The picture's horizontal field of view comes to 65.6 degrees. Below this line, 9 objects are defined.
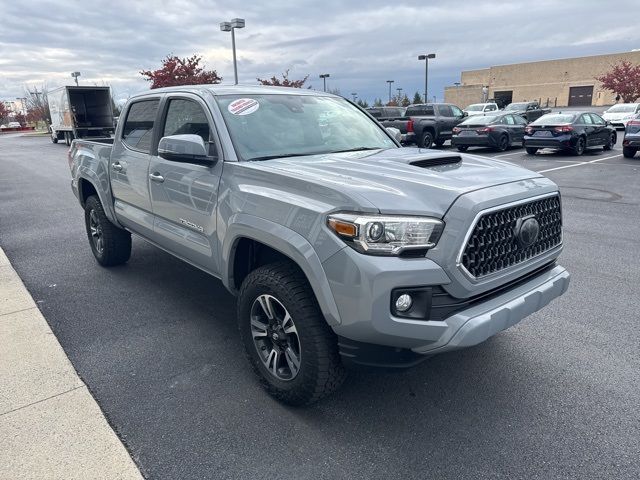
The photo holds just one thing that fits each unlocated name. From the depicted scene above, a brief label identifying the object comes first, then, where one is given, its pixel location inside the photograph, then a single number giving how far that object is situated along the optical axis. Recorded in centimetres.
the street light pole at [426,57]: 4103
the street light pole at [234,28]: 2398
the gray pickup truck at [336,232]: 243
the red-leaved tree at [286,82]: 3241
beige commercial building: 6197
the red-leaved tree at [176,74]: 3250
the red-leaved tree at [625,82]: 4774
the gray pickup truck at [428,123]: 2008
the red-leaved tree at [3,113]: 7820
